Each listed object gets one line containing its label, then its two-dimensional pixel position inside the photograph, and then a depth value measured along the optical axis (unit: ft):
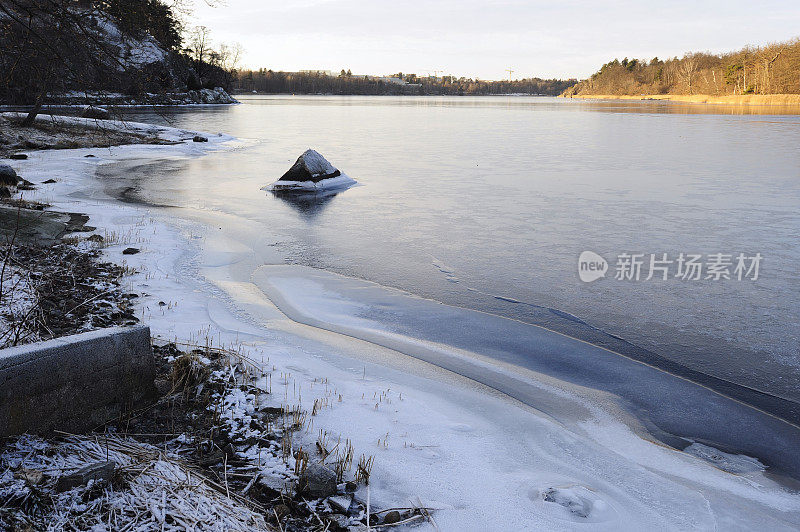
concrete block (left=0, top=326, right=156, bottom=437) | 10.84
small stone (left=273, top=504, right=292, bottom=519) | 10.32
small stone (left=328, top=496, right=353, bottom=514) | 10.64
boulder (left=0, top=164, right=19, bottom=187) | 41.81
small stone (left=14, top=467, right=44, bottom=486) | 9.85
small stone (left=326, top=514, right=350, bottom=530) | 10.18
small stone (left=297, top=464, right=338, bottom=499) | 10.87
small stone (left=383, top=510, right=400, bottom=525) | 10.43
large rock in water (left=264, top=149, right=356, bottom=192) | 51.52
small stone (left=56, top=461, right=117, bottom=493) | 9.87
